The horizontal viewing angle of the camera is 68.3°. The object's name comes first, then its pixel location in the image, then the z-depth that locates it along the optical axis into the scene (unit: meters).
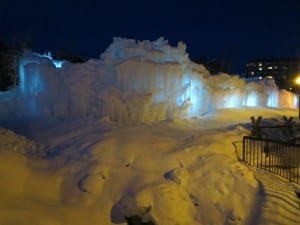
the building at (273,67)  45.97
